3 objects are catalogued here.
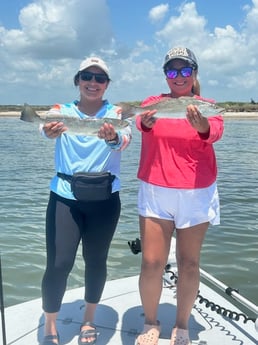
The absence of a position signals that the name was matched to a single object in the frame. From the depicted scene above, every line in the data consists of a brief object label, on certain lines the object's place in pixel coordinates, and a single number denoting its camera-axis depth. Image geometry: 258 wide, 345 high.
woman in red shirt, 3.49
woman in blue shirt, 3.60
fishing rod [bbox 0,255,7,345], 3.37
